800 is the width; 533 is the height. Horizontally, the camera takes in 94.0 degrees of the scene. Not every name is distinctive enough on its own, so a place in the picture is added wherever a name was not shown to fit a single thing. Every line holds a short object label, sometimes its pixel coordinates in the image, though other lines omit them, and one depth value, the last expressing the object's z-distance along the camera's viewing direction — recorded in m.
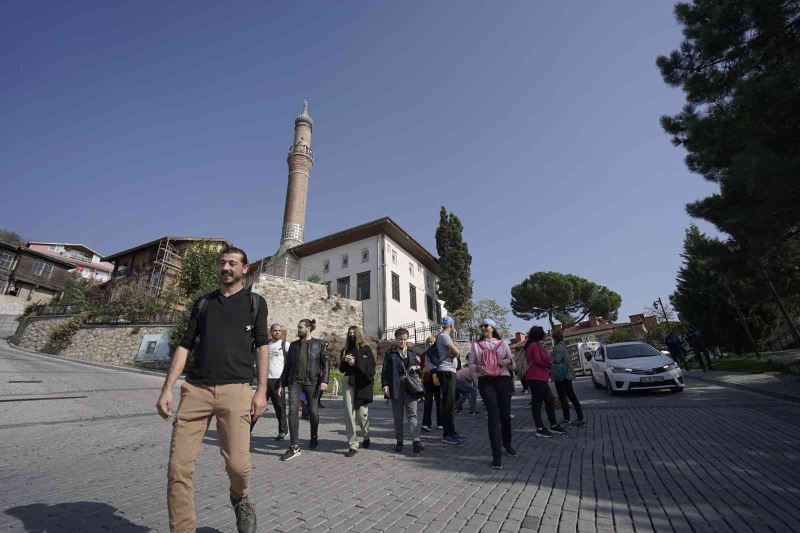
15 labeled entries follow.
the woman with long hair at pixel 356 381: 5.45
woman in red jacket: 6.12
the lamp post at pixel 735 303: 16.68
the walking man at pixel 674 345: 14.33
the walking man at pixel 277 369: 6.49
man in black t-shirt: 2.40
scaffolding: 33.78
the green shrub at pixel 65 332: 25.22
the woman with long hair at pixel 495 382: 4.54
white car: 9.40
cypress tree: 33.28
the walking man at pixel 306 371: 5.59
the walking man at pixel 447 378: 5.78
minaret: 37.03
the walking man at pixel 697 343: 13.96
